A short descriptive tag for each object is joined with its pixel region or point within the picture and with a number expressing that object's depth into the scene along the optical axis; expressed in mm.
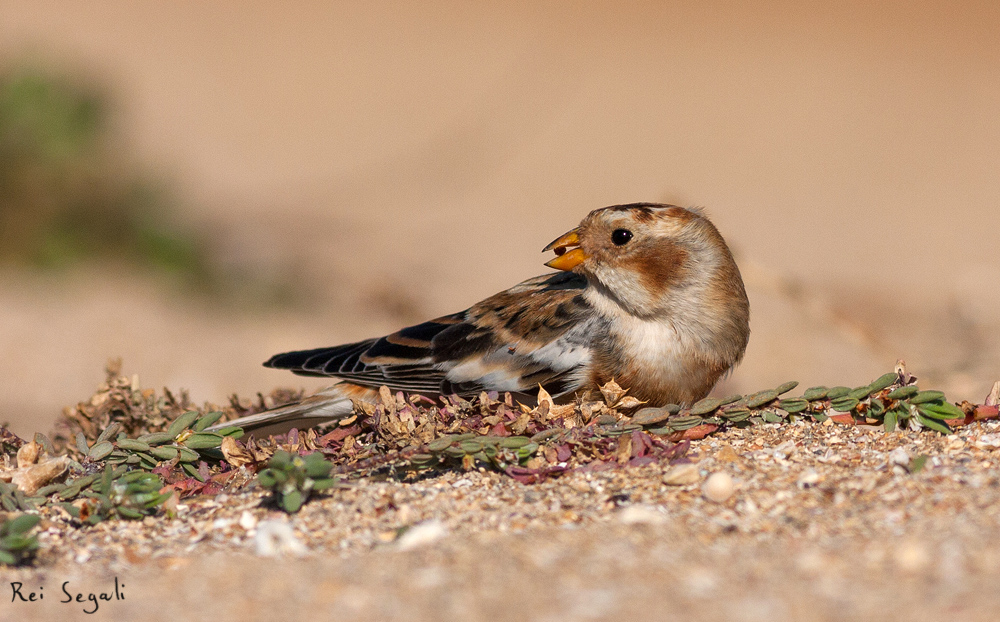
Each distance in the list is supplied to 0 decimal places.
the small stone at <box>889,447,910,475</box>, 5273
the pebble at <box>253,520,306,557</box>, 4762
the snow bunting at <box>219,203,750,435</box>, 7234
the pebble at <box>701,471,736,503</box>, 5094
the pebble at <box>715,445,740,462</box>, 5656
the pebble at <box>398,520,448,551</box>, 4703
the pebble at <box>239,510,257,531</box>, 5160
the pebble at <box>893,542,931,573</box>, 3949
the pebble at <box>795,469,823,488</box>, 5199
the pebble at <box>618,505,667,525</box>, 4809
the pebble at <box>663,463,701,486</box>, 5344
